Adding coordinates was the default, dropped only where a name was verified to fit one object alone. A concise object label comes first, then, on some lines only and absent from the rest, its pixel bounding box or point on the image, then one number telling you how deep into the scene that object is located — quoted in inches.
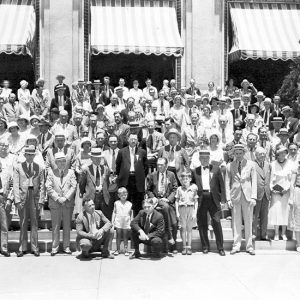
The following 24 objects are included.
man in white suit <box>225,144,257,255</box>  435.2
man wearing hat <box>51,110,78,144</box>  495.5
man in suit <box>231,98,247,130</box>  590.6
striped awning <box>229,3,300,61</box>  756.6
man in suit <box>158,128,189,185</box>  454.9
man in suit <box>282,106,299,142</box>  562.1
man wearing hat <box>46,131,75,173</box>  443.5
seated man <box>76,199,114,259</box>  410.6
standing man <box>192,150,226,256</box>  430.0
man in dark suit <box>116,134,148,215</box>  439.2
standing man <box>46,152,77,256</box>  426.6
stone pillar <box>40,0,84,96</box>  751.1
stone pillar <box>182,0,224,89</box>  773.3
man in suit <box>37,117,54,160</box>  485.1
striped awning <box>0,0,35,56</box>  725.3
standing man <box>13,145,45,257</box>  423.5
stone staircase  437.7
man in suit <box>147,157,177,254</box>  428.0
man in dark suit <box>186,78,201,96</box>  675.1
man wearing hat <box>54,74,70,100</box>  596.1
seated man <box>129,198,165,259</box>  411.2
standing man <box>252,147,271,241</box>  448.1
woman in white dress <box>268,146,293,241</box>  446.3
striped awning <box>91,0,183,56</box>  744.3
